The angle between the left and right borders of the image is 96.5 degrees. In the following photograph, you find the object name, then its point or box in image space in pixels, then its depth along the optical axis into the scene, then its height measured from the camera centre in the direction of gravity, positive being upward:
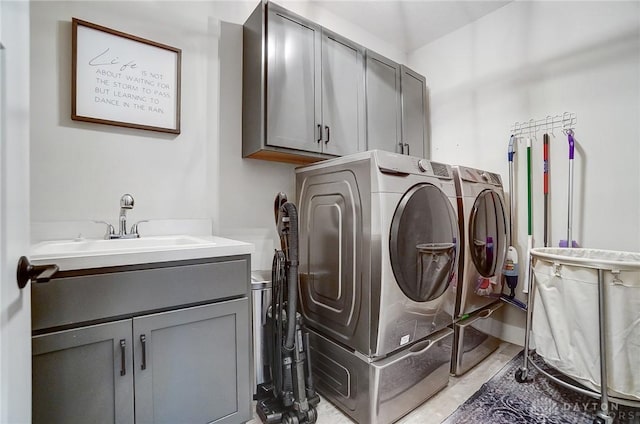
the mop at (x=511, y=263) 2.41 -0.45
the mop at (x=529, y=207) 2.38 +0.03
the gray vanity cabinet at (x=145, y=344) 0.98 -0.52
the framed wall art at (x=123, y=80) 1.53 +0.76
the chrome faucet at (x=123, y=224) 1.54 -0.07
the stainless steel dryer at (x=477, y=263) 1.99 -0.39
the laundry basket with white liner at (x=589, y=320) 1.40 -0.58
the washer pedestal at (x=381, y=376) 1.48 -0.95
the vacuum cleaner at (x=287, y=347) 1.52 -0.74
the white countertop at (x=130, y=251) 0.99 -0.16
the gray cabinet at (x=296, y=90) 1.83 +0.84
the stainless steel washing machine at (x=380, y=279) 1.48 -0.39
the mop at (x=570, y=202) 2.14 +0.06
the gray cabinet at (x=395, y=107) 2.39 +0.94
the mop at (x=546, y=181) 2.29 +0.24
